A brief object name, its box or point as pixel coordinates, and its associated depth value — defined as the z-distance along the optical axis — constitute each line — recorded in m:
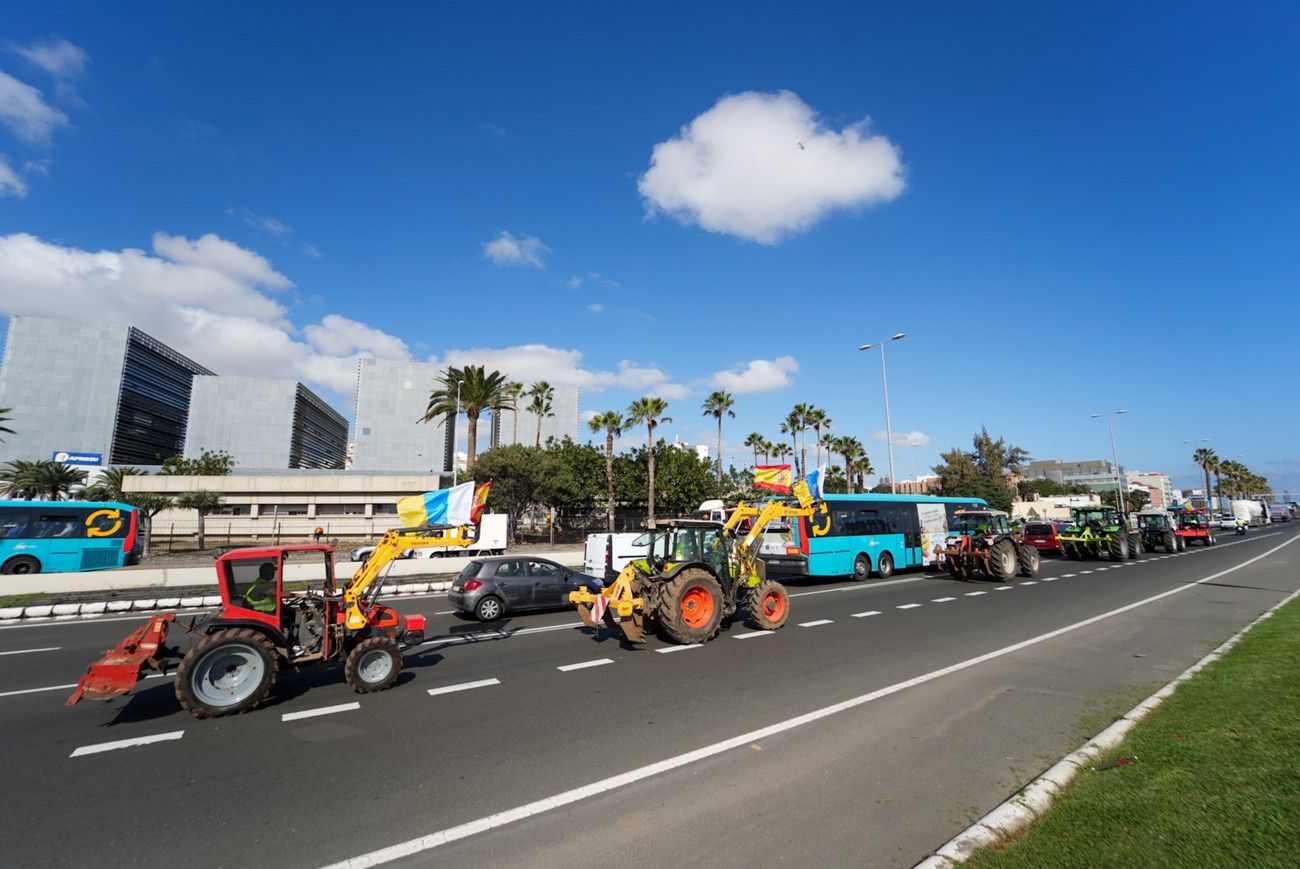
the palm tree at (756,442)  66.56
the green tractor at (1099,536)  26.16
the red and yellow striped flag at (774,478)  12.99
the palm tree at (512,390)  46.88
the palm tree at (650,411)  49.53
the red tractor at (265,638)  6.60
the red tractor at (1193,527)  35.47
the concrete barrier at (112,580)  17.16
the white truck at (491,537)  28.88
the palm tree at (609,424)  44.89
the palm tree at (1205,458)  99.38
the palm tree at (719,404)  60.72
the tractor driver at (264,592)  7.32
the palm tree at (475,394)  42.53
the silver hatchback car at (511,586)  13.25
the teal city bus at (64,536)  21.05
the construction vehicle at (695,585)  10.07
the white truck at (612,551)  14.85
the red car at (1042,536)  28.64
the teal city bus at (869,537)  19.06
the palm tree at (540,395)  61.72
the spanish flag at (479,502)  8.67
